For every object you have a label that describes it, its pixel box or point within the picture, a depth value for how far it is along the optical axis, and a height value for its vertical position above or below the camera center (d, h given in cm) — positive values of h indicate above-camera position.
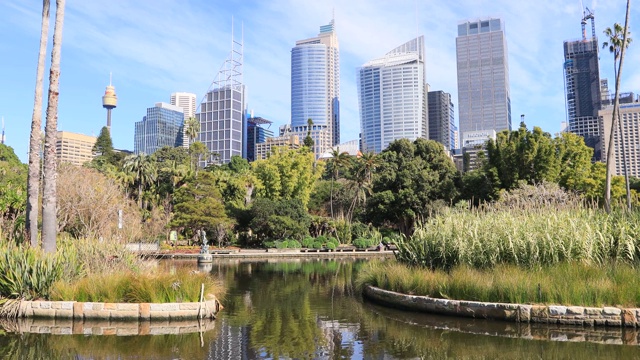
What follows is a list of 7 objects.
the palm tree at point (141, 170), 4905 +524
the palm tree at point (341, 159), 5745 +710
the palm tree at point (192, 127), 8431 +1589
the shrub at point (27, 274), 1150 -108
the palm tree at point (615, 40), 2969 +1024
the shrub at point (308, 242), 4384 -171
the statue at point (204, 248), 3105 -147
